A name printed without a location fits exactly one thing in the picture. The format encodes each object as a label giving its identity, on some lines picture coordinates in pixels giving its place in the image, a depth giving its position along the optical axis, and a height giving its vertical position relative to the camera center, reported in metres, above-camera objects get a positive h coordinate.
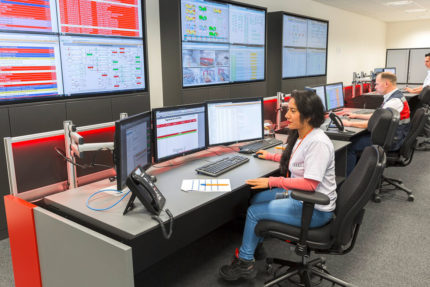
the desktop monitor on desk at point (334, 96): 3.97 -0.24
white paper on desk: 1.78 -0.55
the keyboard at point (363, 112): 4.28 -0.45
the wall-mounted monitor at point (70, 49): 2.52 +0.23
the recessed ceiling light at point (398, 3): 7.03 +1.41
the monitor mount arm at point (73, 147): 1.68 -0.33
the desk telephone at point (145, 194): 1.46 -0.49
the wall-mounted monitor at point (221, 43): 3.73 +0.39
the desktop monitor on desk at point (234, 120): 2.39 -0.31
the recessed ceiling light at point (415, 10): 8.15 +1.45
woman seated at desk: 1.72 -0.52
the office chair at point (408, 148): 3.19 -0.67
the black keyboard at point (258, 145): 2.49 -0.50
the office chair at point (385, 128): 2.84 -0.42
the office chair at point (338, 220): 1.60 -0.67
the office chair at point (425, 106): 5.21 -0.48
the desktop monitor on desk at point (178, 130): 2.03 -0.32
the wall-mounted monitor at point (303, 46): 5.28 +0.46
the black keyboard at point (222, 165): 2.03 -0.52
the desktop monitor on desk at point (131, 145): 1.54 -0.32
